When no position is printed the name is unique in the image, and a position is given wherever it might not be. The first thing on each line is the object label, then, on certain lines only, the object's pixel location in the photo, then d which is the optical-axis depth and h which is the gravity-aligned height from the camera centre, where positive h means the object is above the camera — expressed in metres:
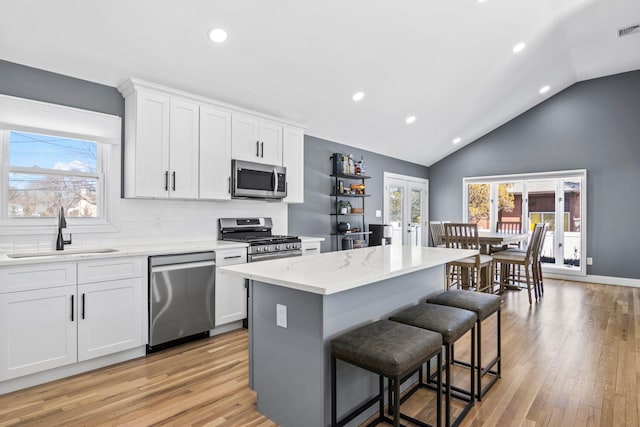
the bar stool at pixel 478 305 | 2.32 -0.63
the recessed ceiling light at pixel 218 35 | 2.99 +1.53
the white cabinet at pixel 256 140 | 3.97 +0.85
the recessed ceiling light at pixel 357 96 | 4.58 +1.54
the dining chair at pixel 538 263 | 5.11 -0.75
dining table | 4.73 -0.34
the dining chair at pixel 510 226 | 6.91 -0.25
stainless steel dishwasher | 3.02 -0.77
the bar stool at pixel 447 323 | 1.95 -0.64
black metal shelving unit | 5.60 +0.00
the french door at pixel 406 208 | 6.94 +0.12
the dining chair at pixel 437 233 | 5.40 -0.31
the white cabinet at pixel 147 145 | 3.22 +0.63
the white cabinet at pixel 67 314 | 2.38 -0.76
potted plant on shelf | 5.58 +0.09
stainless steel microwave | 3.92 +0.38
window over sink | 2.85 +0.40
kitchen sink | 2.70 -0.33
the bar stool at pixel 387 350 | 1.55 -0.64
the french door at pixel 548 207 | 6.37 +0.13
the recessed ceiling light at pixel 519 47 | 4.51 +2.16
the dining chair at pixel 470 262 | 4.59 -0.64
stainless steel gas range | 3.79 -0.30
